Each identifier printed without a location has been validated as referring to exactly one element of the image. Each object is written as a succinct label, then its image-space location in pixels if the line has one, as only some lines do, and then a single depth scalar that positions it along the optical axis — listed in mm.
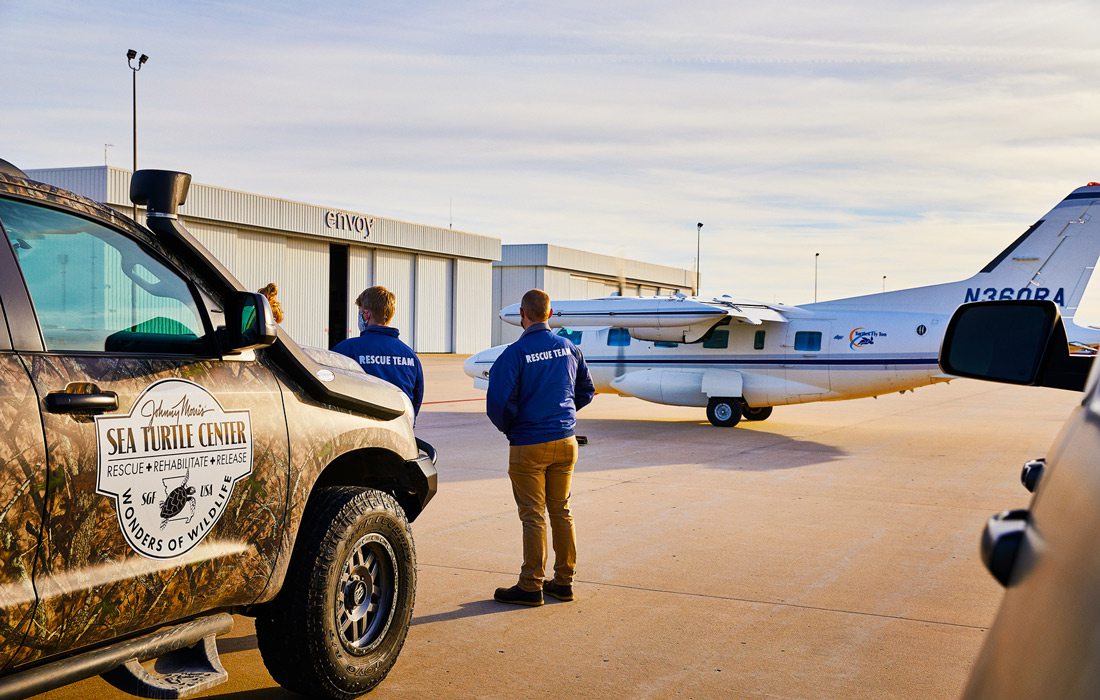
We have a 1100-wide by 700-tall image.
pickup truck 3383
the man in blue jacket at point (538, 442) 6617
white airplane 17391
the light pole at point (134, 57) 32156
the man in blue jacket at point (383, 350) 6648
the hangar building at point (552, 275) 64188
